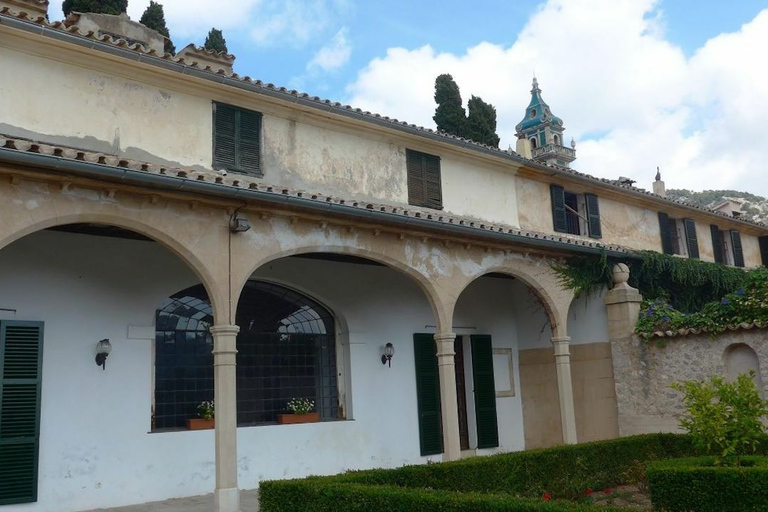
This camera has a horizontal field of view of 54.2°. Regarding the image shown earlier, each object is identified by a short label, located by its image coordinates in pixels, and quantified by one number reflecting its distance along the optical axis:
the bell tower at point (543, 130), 62.62
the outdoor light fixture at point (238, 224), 9.73
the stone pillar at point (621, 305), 14.44
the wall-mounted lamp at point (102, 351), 10.37
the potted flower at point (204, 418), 11.30
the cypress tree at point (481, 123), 22.72
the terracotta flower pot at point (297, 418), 12.38
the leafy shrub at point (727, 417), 8.47
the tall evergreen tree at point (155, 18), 17.80
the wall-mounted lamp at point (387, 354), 13.94
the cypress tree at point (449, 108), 22.92
